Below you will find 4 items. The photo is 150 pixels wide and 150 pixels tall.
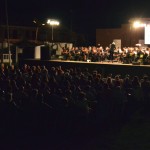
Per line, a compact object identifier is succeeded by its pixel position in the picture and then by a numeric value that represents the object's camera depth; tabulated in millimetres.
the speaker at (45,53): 27706
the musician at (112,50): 26591
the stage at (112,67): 21375
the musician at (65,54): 29128
